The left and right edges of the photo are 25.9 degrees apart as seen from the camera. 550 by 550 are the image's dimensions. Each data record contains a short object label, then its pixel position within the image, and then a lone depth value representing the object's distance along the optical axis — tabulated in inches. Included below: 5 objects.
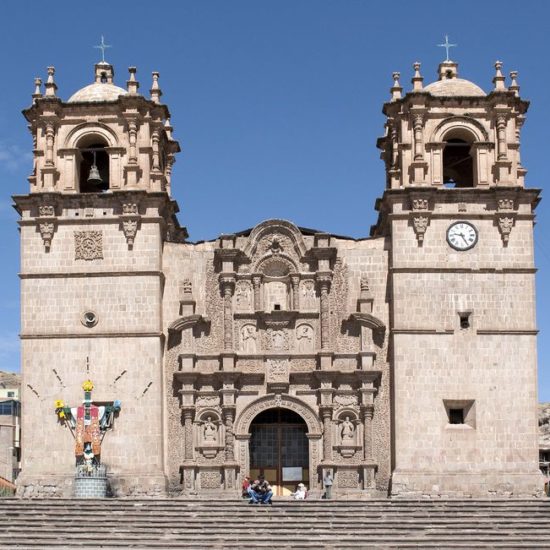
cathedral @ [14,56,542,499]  1589.6
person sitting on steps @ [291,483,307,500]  1542.3
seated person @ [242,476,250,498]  1533.0
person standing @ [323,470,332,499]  1576.0
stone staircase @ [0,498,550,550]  1342.3
